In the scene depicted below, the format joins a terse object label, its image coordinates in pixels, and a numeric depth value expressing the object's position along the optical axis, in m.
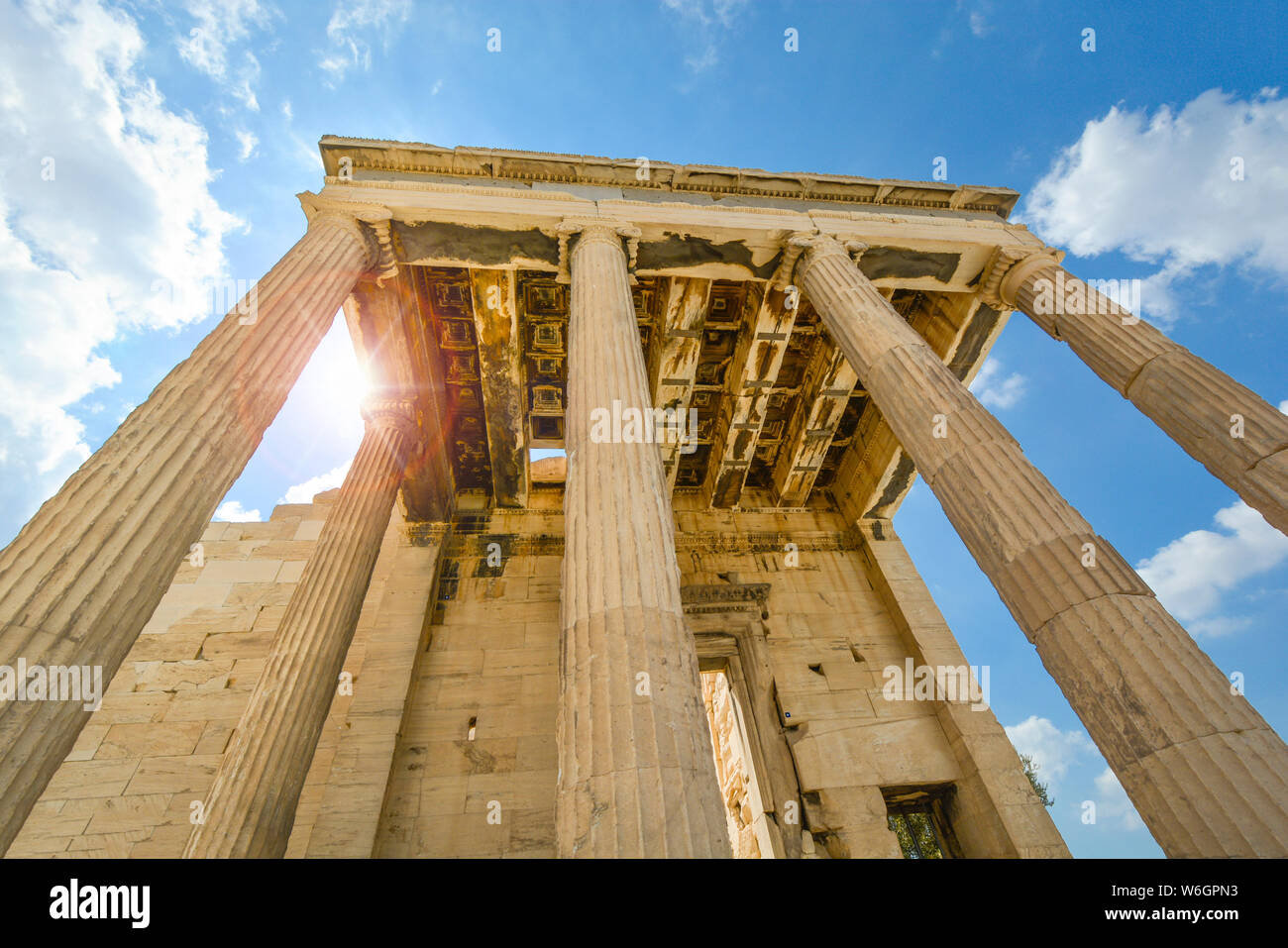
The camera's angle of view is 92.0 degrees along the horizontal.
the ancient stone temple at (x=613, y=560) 5.11
